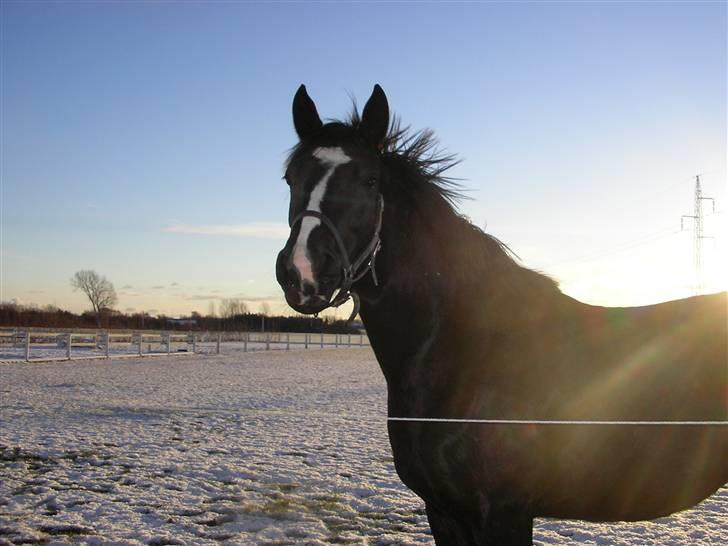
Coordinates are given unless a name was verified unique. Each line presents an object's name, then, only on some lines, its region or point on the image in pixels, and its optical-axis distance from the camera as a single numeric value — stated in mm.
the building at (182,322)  74938
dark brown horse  2488
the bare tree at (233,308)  101981
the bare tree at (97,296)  103188
